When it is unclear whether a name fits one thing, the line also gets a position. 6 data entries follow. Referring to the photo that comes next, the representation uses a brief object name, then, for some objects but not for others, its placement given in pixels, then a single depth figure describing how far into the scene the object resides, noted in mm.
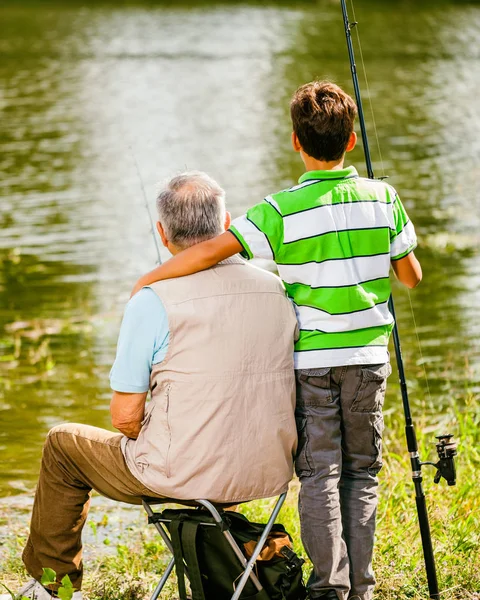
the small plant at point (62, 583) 6277
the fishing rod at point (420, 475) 6805
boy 6465
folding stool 6195
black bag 6328
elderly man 6297
